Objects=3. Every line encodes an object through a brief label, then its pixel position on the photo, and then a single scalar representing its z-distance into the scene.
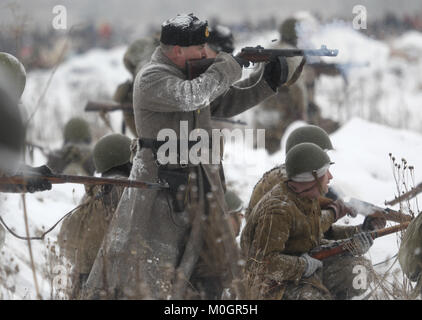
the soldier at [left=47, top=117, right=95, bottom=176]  15.89
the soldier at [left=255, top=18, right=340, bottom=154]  19.91
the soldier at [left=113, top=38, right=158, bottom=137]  16.19
